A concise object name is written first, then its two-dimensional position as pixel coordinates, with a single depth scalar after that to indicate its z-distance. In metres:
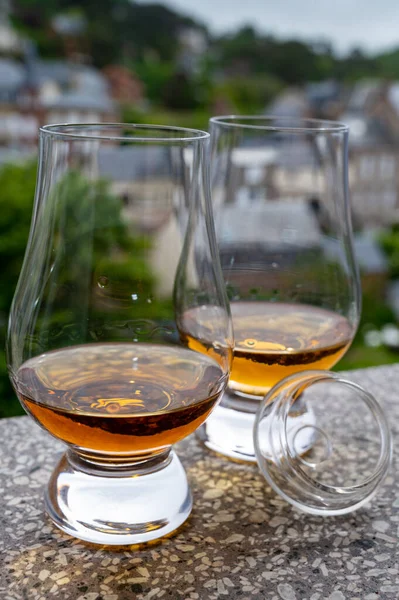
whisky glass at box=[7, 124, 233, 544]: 0.40
